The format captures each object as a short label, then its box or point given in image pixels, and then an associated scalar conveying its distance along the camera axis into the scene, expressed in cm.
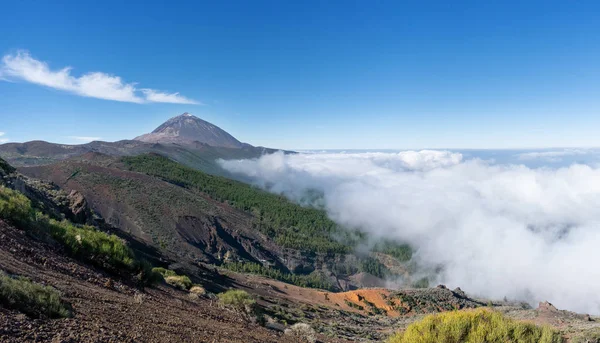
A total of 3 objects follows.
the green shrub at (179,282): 1601
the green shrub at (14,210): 1112
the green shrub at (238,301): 1396
